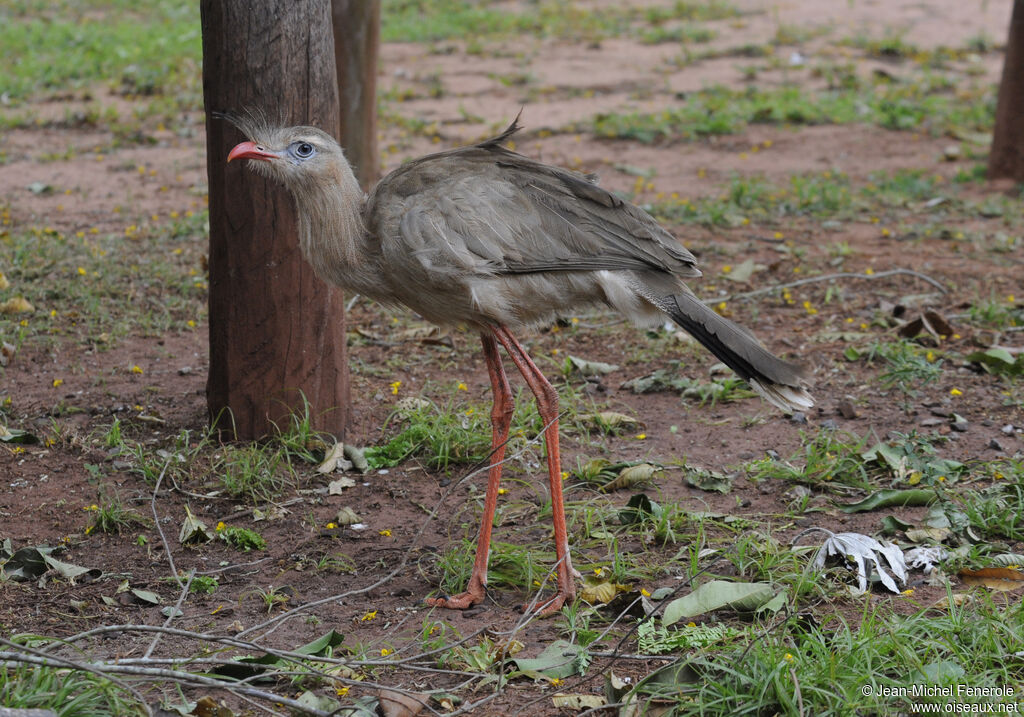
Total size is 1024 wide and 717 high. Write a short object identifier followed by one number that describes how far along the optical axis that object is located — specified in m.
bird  6.25
